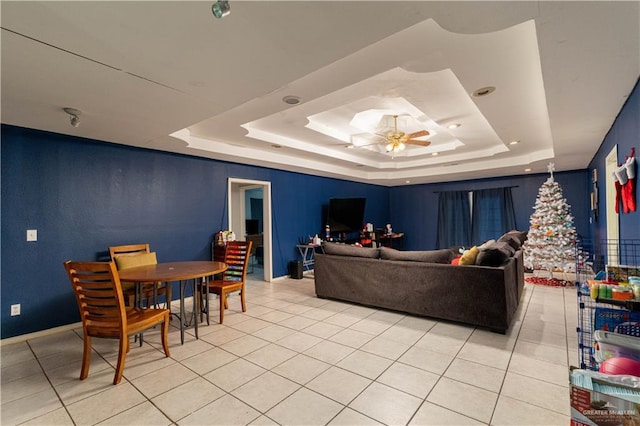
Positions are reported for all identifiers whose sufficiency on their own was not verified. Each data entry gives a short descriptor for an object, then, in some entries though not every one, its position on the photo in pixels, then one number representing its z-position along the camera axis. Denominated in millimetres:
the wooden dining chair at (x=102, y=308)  2195
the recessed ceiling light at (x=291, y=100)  2688
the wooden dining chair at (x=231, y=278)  3529
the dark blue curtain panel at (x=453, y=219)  7941
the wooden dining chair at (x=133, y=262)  3317
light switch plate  3195
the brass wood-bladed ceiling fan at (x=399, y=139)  4109
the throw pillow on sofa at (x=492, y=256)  3113
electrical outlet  3086
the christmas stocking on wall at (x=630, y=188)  2225
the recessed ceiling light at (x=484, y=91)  2600
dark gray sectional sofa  3027
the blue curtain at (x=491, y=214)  7207
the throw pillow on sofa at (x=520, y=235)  4599
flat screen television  6707
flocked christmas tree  5199
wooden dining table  2665
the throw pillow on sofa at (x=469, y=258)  3309
